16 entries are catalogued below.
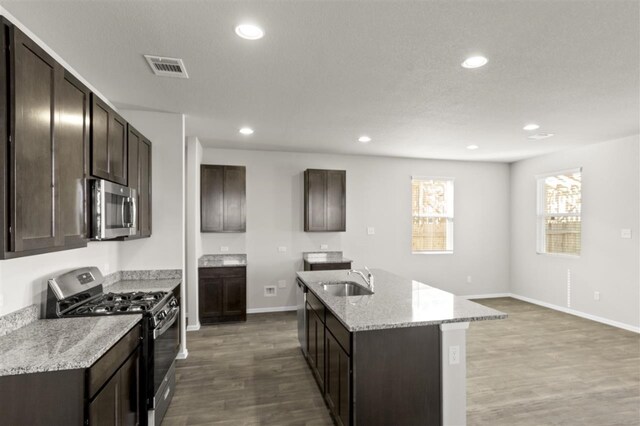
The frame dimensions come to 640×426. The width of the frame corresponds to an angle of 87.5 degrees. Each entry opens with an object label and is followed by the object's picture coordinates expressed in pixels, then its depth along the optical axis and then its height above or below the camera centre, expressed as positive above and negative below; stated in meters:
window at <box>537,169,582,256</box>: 5.42 +0.00
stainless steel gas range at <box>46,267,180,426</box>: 2.27 -0.67
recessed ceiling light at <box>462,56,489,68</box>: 2.41 +1.11
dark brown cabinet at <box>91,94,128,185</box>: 2.27 +0.54
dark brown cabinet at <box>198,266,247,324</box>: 4.80 -1.16
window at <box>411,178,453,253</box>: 6.40 -0.04
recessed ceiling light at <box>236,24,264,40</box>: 2.02 +1.13
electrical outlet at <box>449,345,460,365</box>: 2.20 -0.94
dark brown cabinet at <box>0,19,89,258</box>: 1.48 +0.33
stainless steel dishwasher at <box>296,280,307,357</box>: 3.55 -1.12
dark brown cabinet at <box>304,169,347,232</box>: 5.49 +0.22
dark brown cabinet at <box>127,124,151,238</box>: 3.00 +0.40
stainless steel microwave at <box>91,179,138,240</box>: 2.23 +0.03
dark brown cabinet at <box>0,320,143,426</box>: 1.48 -0.83
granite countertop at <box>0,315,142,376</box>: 1.51 -0.67
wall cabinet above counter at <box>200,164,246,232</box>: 5.07 +0.25
